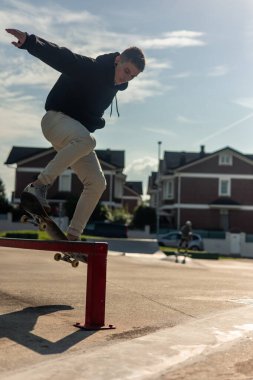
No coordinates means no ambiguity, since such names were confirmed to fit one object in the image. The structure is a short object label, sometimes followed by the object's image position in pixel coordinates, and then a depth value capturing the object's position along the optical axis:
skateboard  4.71
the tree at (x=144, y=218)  54.84
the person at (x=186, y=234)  24.77
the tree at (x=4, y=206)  54.44
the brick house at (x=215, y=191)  58.09
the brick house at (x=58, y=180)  55.44
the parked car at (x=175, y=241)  43.38
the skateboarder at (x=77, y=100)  4.64
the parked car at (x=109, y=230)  38.34
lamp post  60.94
